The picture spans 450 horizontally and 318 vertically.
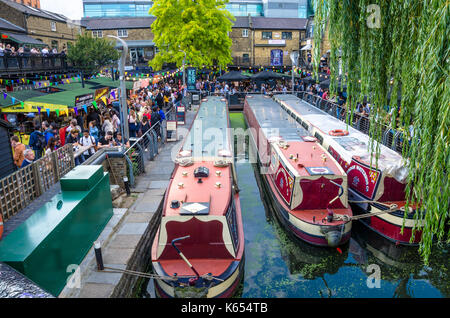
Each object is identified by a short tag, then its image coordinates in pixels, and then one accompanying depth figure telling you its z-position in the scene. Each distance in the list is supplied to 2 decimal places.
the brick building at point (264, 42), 44.03
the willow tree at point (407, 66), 4.39
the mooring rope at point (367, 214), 9.34
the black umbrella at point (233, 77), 31.38
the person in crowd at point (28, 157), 8.60
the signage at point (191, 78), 26.00
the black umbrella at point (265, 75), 31.31
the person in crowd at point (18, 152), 9.98
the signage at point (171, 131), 18.05
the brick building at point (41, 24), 30.19
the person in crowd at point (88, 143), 11.35
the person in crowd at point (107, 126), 13.95
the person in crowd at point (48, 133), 11.97
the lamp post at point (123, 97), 10.51
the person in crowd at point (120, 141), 12.03
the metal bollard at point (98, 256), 6.81
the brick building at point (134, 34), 43.69
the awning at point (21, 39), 25.01
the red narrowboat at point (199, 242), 6.82
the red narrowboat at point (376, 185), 9.43
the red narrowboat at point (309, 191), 9.38
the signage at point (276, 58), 44.44
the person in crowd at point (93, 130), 12.44
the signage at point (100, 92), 19.47
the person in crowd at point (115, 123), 15.23
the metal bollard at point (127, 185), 10.91
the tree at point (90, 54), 26.97
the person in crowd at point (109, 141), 12.20
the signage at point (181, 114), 20.92
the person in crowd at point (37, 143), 11.70
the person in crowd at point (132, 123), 15.02
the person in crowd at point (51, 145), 10.13
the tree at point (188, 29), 27.23
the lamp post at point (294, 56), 26.53
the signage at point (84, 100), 16.20
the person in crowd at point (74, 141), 10.98
